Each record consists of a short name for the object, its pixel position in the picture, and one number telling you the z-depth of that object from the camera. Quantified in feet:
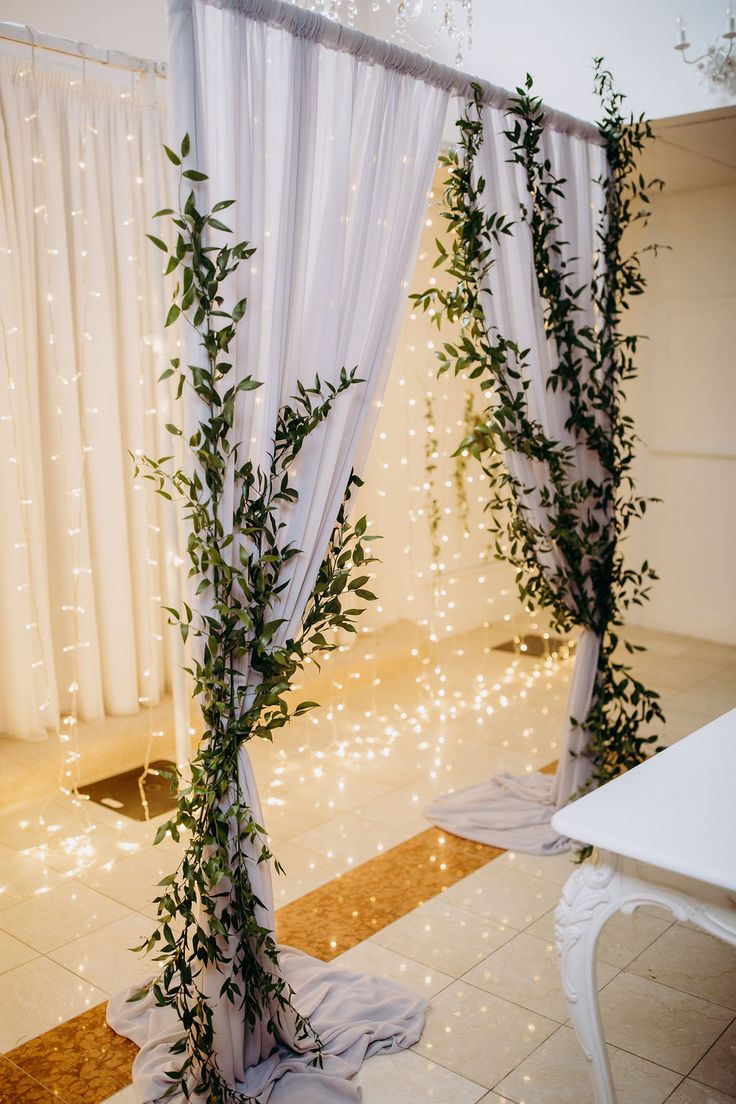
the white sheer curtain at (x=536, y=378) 10.17
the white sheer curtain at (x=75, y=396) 12.35
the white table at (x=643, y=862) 5.84
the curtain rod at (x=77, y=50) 9.45
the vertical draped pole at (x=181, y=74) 6.86
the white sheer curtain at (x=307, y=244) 7.09
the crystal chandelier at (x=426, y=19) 13.85
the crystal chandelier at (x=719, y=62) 11.97
